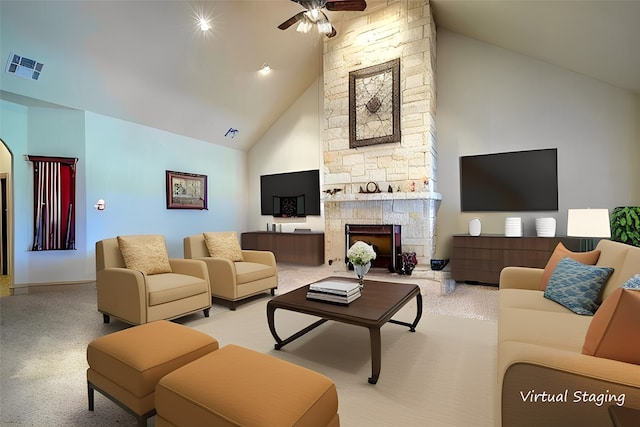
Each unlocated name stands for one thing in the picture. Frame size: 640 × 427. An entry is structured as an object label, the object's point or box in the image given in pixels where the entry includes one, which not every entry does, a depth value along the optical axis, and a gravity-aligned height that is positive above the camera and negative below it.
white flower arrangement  2.54 -0.34
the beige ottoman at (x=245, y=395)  1.05 -0.70
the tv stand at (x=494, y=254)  3.87 -0.56
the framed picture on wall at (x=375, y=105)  4.73 +1.85
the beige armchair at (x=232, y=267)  3.38 -0.63
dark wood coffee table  1.88 -0.68
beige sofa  0.98 -0.62
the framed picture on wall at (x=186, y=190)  5.73 +0.54
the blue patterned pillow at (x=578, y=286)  1.92 -0.50
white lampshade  2.96 -0.10
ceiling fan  3.45 +2.47
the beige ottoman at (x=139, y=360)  1.39 -0.73
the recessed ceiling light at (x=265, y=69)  5.48 +2.79
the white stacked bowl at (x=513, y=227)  4.12 -0.19
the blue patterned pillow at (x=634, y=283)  1.40 -0.34
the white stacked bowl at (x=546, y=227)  3.97 -0.19
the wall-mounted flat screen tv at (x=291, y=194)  6.27 +0.50
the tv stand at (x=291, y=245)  5.73 -0.62
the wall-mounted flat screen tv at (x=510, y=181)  4.26 +0.50
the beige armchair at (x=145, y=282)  2.65 -0.64
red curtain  4.33 +0.24
